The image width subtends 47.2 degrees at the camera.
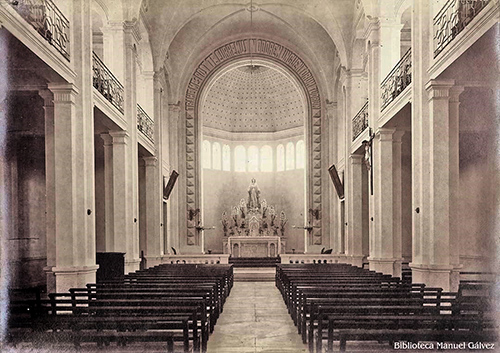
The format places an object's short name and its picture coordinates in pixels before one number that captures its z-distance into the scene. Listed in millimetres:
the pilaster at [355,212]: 19875
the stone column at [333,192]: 24750
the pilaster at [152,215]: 20062
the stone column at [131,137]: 15977
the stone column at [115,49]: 15812
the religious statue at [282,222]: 29906
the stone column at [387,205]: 15148
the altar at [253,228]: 27047
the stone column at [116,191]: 15719
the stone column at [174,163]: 24578
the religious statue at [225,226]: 29562
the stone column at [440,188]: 10656
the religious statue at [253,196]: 30544
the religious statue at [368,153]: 15227
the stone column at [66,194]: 10711
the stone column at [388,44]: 15508
